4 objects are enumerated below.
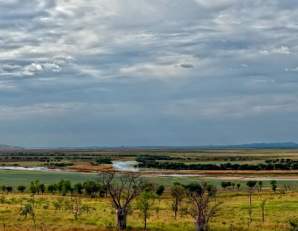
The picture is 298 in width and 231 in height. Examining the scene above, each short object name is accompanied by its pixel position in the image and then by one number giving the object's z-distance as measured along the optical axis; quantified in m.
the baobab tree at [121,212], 49.22
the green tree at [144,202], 51.33
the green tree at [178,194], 60.22
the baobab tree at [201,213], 46.88
